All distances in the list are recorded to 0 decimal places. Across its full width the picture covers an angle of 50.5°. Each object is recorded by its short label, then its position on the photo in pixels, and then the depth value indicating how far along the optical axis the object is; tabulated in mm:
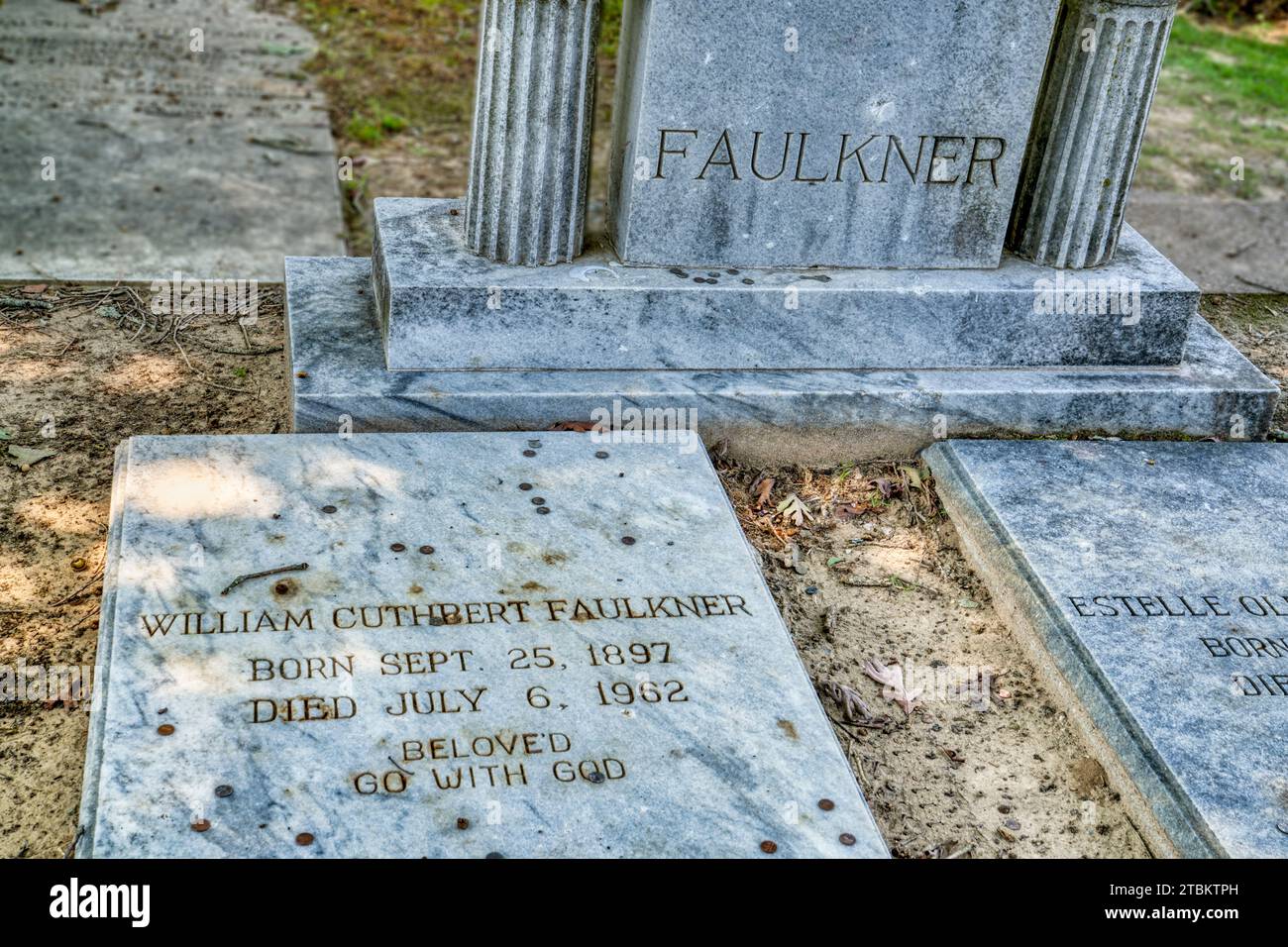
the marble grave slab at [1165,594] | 3178
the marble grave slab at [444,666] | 2826
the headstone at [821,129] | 4102
